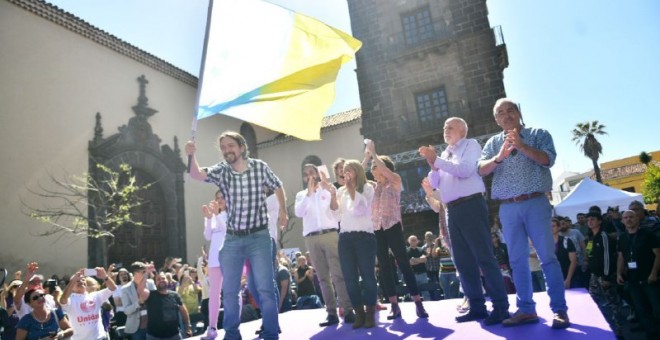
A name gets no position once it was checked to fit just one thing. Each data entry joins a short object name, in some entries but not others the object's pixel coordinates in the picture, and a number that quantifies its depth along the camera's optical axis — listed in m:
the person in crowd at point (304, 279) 9.01
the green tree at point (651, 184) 37.56
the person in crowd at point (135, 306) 6.56
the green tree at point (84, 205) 12.49
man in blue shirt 3.21
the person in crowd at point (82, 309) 5.79
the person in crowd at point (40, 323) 5.10
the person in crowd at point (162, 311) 6.23
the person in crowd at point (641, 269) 5.73
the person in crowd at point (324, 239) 4.57
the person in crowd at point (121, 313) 7.57
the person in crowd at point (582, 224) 10.76
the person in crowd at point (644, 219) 5.85
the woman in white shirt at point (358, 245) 4.06
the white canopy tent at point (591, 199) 13.76
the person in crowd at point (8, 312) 6.45
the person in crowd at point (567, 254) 6.68
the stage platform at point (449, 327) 2.92
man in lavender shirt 3.47
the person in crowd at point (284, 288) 7.55
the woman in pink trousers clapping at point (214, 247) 4.66
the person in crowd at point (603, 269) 6.72
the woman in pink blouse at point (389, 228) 4.25
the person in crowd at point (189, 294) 8.45
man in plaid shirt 3.53
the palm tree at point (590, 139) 40.99
